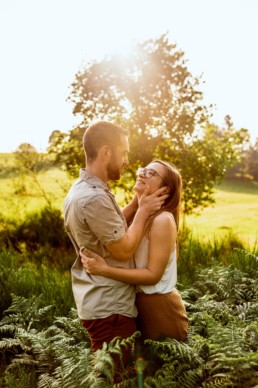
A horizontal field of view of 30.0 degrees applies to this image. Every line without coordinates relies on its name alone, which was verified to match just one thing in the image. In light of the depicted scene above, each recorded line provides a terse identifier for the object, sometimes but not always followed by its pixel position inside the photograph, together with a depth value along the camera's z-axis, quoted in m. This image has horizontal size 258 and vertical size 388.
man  3.86
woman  4.02
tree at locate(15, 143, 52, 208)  14.35
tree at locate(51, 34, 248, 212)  11.66
